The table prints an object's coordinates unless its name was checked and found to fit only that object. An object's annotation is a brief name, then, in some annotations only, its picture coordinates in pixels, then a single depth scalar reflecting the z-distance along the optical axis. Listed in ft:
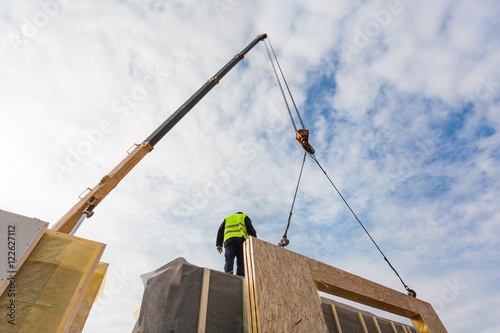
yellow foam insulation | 10.85
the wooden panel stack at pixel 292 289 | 11.11
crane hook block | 26.58
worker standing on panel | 17.89
